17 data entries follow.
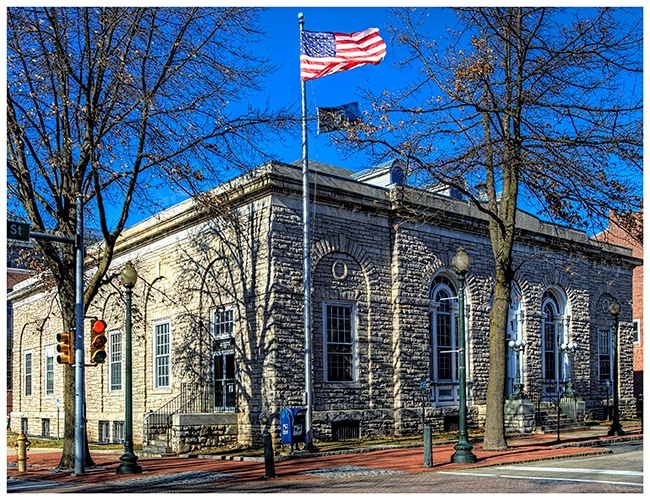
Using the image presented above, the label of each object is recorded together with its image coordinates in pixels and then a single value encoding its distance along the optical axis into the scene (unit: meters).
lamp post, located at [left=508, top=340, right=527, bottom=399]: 27.44
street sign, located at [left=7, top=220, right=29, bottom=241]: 16.05
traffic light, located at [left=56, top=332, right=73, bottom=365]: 17.50
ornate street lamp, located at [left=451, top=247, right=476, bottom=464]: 17.64
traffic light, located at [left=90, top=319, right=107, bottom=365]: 17.52
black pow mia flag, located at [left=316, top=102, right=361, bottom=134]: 23.41
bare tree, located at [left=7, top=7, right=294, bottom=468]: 19.02
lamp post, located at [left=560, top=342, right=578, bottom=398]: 29.98
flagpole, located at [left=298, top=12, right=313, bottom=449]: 22.10
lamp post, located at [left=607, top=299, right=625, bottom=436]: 25.59
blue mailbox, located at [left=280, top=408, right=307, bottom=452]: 20.88
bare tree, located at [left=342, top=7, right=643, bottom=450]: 18.31
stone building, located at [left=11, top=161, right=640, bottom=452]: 23.83
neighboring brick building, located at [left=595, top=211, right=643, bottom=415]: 45.41
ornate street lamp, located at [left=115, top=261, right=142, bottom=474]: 17.53
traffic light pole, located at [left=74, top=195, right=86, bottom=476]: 17.50
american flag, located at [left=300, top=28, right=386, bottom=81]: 22.06
